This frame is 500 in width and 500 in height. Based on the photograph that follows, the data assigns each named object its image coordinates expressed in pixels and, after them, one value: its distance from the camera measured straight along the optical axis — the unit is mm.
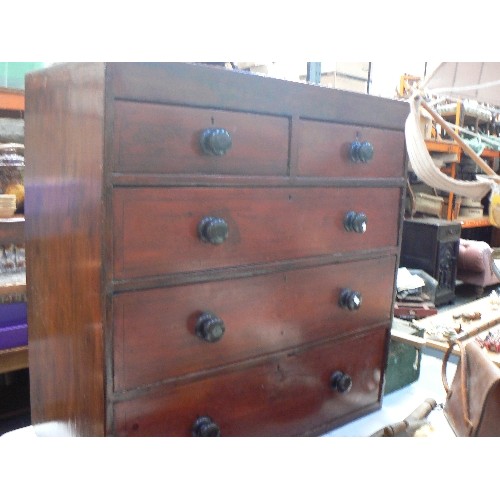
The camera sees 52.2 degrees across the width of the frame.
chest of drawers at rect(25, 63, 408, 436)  688
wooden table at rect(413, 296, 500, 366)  1718
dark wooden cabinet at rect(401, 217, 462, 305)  3273
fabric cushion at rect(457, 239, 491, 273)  3611
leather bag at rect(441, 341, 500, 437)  844
